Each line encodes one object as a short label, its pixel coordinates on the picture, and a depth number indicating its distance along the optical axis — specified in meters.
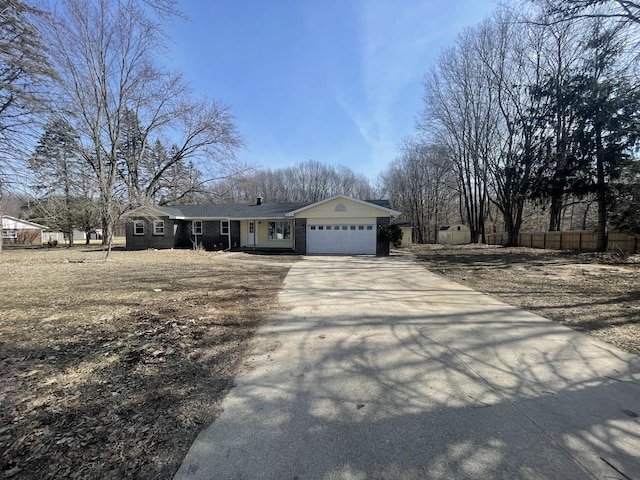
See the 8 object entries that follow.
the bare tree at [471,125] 25.66
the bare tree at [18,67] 6.55
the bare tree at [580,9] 10.07
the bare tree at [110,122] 16.05
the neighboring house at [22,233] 35.31
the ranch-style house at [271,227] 19.06
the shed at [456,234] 35.97
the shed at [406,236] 28.83
